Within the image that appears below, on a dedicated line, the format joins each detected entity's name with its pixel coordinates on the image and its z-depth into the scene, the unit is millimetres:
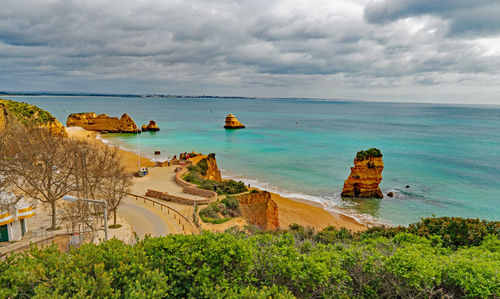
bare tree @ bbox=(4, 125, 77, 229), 18464
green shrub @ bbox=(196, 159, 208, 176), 39475
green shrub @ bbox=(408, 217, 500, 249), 12734
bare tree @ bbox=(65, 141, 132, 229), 18578
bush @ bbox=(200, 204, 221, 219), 24234
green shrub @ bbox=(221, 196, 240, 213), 26594
